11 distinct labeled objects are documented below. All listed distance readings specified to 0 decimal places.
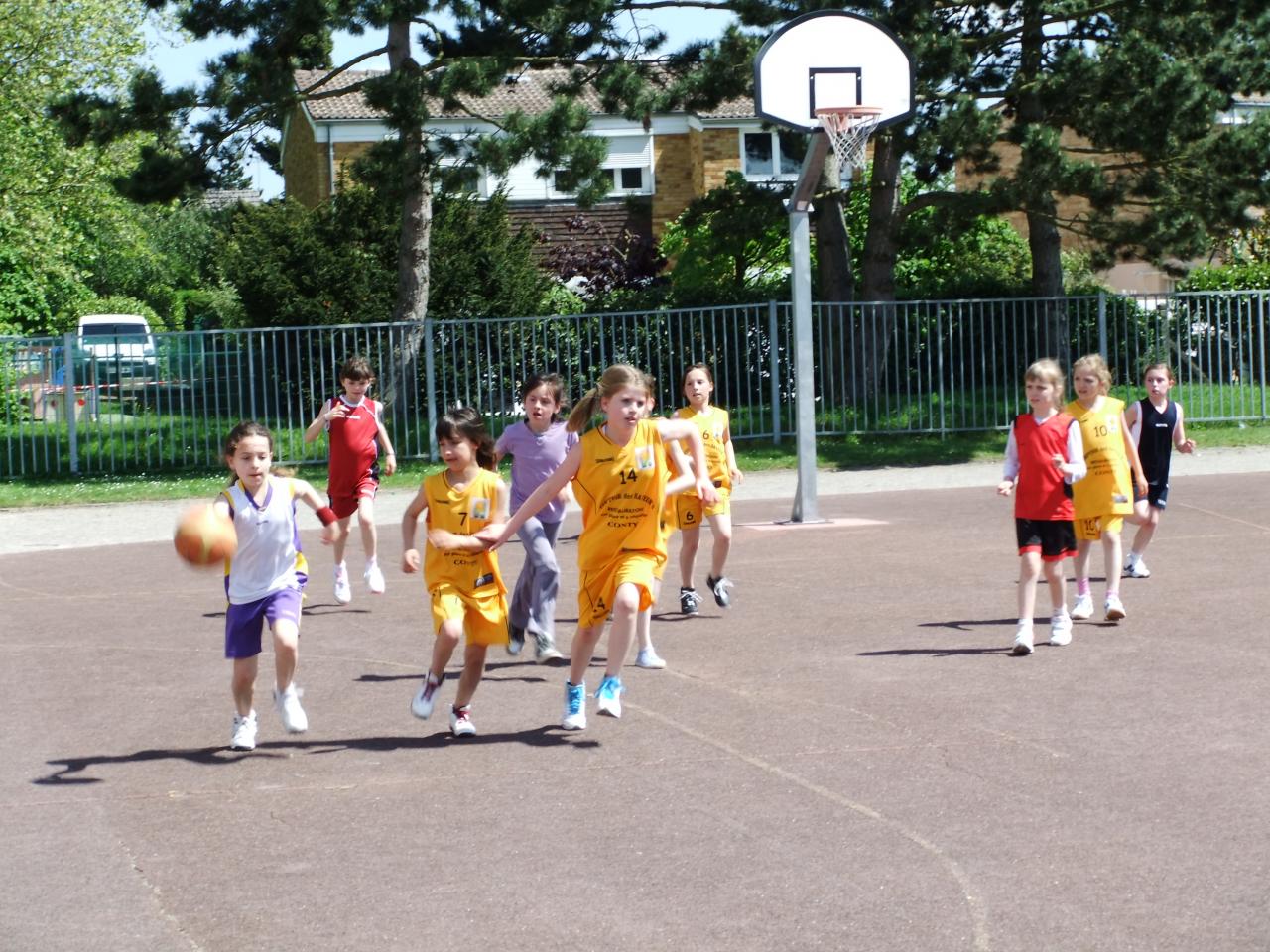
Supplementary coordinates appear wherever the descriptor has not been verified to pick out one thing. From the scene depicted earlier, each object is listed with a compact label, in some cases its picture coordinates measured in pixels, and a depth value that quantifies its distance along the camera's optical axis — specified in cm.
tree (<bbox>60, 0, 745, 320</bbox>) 2262
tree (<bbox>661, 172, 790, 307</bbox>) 2536
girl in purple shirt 978
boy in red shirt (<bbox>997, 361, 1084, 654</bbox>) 983
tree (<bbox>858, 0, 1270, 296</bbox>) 2302
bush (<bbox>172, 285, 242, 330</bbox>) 4119
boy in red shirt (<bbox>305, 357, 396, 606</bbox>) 1239
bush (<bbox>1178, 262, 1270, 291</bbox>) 3475
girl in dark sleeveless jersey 1299
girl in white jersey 763
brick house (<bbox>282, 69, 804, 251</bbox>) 4691
